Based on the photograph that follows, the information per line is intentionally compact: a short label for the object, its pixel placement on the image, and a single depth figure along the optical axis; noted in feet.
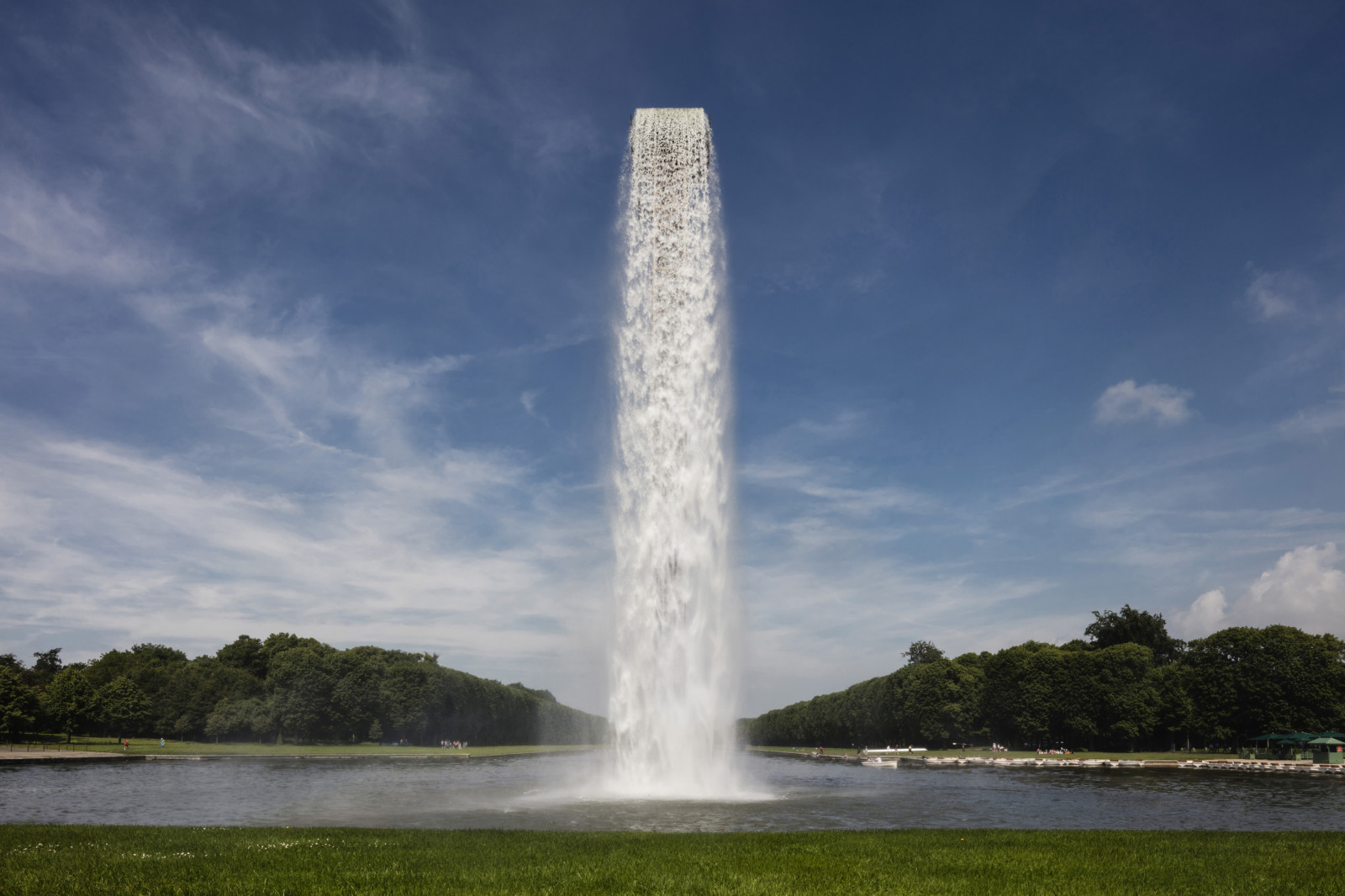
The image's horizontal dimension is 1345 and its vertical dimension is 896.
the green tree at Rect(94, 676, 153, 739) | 361.92
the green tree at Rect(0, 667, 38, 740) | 296.71
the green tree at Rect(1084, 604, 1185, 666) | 469.98
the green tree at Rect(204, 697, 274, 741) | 357.00
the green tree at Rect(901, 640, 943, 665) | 555.69
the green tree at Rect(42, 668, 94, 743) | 331.36
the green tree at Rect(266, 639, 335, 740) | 357.41
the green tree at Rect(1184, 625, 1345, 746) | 279.69
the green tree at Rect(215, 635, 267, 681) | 472.44
